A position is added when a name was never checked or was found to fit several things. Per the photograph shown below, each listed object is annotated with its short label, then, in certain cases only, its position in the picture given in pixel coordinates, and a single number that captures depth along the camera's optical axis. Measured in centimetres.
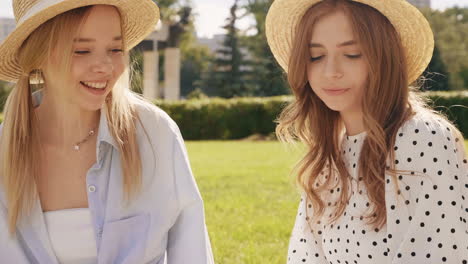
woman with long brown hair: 244
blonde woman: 267
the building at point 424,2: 8413
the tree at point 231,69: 4222
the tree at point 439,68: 3665
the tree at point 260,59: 3687
